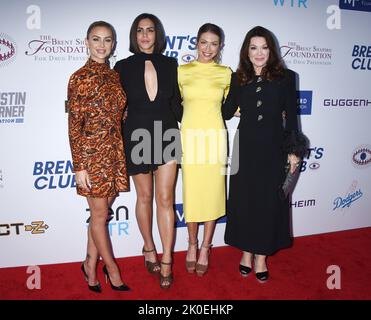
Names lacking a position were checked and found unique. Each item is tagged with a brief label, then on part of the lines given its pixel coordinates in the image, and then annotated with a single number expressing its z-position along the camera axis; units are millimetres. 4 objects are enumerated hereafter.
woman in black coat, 2371
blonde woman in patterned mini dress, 2068
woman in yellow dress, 2502
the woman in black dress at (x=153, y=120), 2371
